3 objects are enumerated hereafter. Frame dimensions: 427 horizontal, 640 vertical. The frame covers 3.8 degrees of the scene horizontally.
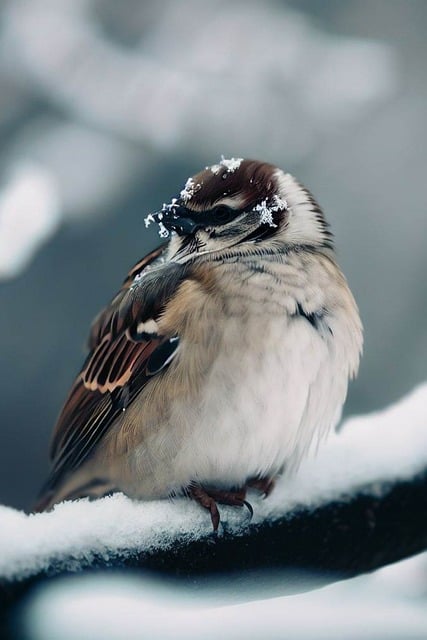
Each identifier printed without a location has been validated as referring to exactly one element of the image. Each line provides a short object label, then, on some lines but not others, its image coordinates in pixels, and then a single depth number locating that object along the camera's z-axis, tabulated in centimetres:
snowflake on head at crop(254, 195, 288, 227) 173
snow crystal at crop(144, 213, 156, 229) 172
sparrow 171
